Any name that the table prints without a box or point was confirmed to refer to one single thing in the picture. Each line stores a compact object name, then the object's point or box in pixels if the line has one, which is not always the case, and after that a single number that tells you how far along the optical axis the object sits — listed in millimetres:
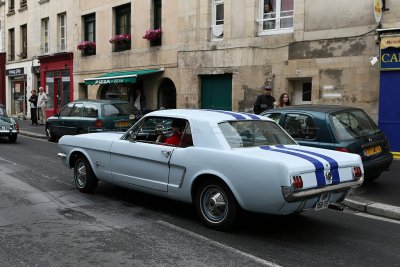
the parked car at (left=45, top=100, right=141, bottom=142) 14672
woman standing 12506
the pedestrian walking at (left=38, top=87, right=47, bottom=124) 24081
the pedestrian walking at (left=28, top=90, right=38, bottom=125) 24828
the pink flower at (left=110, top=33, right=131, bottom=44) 21266
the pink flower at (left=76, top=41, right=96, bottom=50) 23898
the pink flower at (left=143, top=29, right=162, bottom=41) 19500
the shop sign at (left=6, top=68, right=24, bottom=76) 31091
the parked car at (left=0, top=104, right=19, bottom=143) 15876
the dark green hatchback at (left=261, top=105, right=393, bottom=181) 7898
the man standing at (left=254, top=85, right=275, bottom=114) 12961
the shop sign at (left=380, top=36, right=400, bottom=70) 12164
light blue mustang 5258
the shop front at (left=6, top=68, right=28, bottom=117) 31047
